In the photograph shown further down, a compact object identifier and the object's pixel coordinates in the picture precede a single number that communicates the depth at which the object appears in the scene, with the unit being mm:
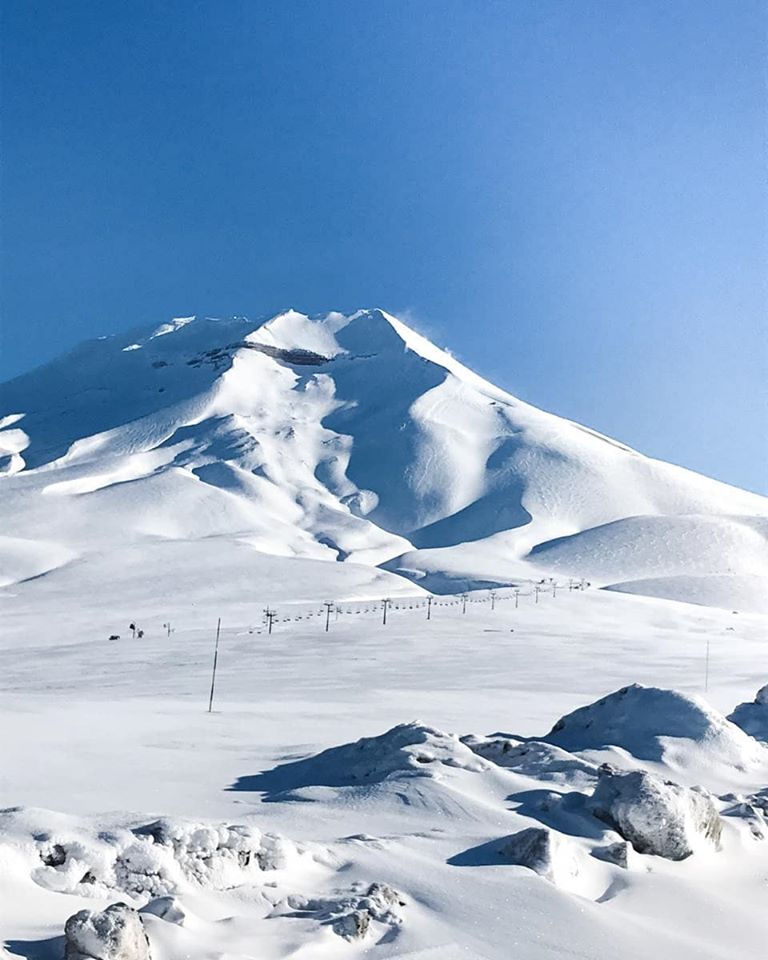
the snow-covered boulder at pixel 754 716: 17422
